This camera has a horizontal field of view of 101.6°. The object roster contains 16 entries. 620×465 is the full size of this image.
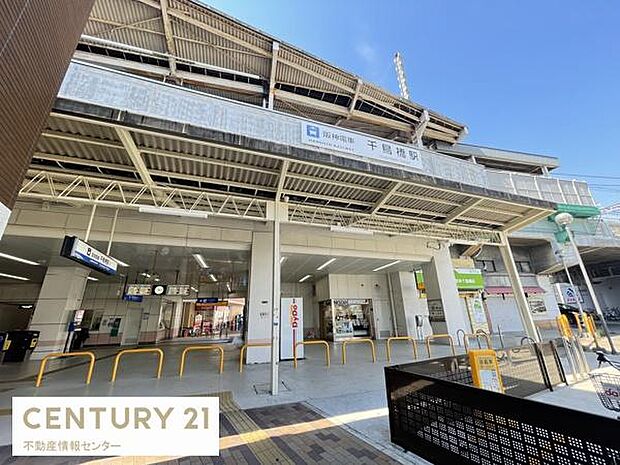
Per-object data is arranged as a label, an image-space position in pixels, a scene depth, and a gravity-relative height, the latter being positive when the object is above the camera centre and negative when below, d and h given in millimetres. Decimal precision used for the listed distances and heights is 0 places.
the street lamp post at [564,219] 8523 +2900
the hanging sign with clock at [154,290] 11148 +1407
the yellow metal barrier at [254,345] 7311 -743
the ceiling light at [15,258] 8698 +2332
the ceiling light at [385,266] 12234 +2403
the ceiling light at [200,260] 9717 +2373
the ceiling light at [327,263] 11406 +2397
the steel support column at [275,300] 4953 +382
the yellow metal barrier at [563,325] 7240 -439
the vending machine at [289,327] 8789 -315
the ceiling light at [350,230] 7375 +2448
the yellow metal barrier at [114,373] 5742 -1132
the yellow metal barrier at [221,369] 6138 -1157
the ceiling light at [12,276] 12180 +2351
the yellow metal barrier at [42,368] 5119 -957
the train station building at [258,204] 5184 +3275
